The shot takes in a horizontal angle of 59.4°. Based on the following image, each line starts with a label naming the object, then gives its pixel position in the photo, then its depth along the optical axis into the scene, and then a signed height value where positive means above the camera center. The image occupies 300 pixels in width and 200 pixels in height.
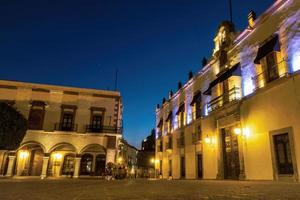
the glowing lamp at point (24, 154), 25.90 +1.57
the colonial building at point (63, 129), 25.25 +4.05
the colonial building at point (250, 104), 12.30 +4.11
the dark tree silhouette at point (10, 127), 16.19 +2.71
